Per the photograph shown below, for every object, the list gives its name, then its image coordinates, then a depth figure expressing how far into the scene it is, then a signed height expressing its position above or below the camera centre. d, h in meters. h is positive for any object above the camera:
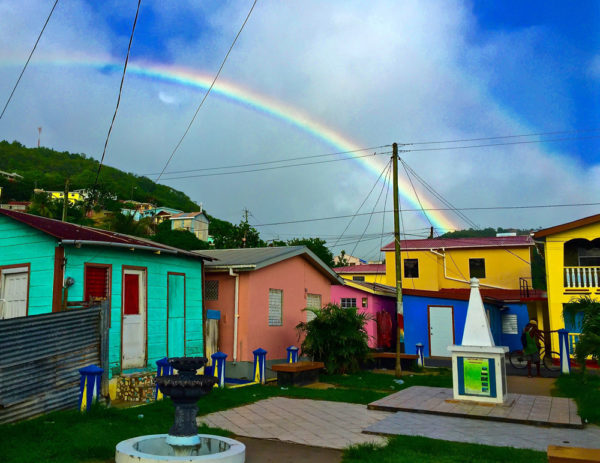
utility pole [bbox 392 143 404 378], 17.19 +2.12
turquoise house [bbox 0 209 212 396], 10.16 +0.49
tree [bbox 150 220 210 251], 48.54 +6.14
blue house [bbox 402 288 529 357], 22.83 -0.82
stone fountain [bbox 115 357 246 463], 5.89 -1.52
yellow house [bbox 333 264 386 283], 39.25 +2.16
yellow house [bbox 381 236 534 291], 32.28 +2.47
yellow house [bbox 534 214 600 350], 20.22 +1.11
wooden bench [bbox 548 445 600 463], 4.43 -1.38
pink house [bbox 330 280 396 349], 26.55 -0.04
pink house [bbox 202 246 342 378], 14.66 +0.10
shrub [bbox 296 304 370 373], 15.27 -1.07
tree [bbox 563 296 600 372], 12.21 -0.88
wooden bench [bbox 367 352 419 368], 17.30 -1.90
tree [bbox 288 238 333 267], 55.62 +6.23
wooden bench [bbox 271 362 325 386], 12.82 -1.81
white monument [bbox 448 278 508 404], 10.59 -1.32
